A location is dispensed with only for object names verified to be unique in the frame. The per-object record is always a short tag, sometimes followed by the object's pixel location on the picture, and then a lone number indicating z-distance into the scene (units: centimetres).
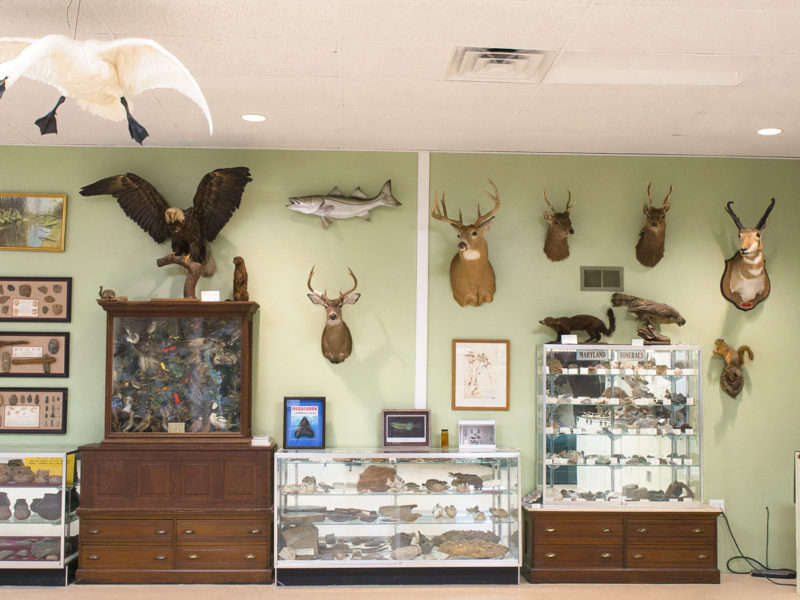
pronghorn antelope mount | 593
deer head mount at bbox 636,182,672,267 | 597
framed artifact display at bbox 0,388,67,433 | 584
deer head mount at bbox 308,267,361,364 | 575
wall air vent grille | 611
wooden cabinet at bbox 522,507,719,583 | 560
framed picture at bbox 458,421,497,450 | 591
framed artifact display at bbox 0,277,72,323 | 589
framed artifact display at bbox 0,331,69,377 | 586
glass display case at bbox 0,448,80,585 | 543
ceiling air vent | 415
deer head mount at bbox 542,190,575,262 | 595
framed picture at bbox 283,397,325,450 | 584
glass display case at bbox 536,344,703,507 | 580
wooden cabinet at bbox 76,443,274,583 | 546
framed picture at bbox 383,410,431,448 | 582
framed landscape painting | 593
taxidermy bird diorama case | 564
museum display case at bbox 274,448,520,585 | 551
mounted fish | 595
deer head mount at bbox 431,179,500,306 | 580
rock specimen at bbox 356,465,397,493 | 561
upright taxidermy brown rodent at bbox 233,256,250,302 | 576
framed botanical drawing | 602
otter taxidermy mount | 593
